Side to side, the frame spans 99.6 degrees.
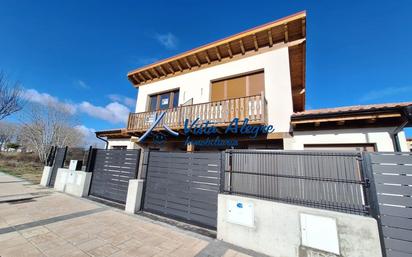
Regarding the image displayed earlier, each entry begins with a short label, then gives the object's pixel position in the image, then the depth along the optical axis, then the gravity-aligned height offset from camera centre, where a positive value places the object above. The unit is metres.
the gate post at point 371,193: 2.75 -0.36
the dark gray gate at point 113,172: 6.57 -0.47
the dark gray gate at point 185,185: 4.69 -0.66
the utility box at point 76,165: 8.51 -0.33
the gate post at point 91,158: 7.96 +0.03
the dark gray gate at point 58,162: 9.71 -0.26
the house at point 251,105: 5.36 +2.49
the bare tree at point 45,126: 20.81 +3.76
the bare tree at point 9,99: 10.62 +3.43
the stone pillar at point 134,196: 5.72 -1.15
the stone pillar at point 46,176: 9.88 -1.08
